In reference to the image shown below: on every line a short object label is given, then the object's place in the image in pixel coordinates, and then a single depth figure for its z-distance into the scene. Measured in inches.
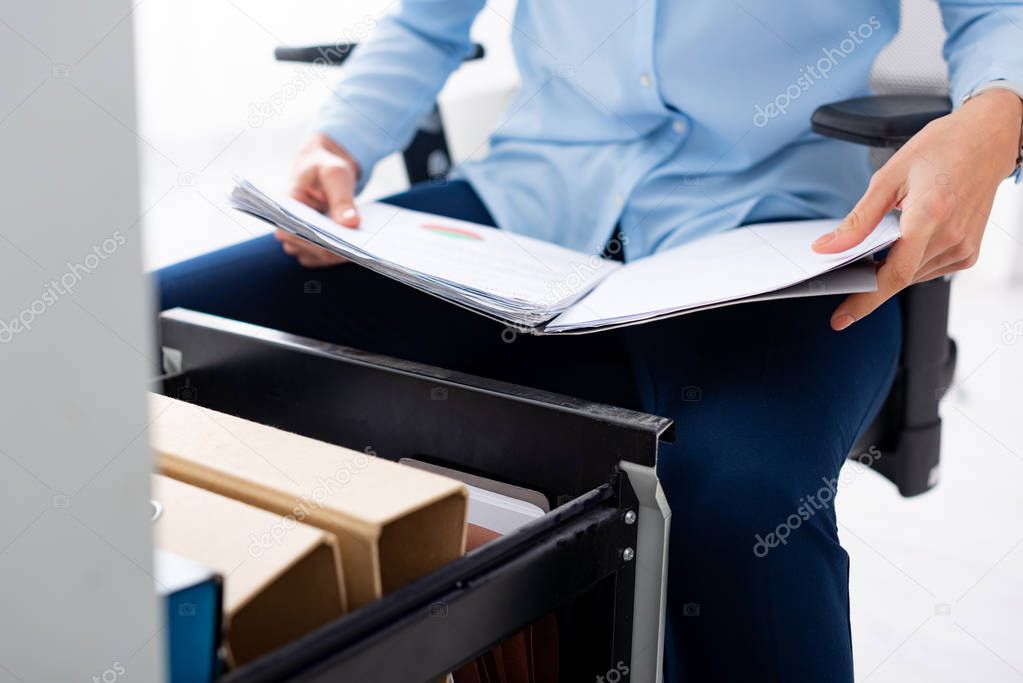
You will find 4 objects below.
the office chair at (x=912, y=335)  34.1
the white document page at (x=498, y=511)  25.4
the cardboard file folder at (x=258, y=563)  18.5
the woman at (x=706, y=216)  26.9
